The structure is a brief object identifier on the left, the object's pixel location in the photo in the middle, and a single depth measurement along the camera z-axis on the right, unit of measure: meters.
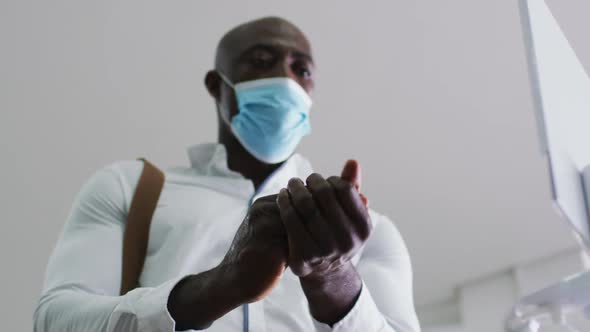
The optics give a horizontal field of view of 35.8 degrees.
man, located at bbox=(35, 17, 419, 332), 1.03
